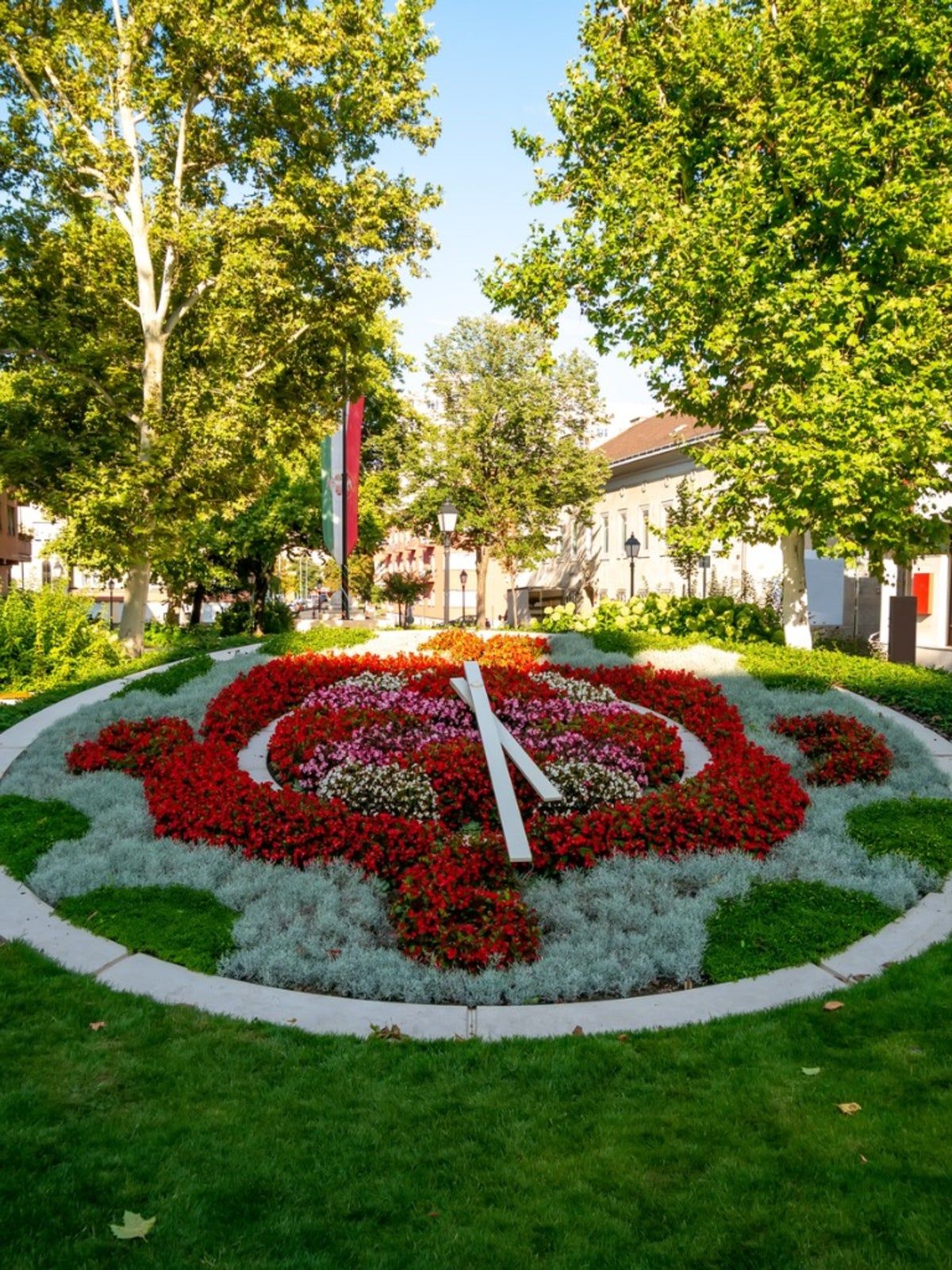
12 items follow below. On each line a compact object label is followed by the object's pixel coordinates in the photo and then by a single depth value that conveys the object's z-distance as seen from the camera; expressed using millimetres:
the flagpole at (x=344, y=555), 19469
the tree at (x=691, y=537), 17125
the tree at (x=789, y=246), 14953
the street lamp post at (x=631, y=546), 30547
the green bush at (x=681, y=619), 19125
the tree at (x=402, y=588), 43438
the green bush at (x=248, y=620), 30734
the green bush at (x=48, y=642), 15727
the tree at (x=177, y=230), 20203
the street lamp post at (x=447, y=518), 25672
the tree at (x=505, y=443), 36188
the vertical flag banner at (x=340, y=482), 19719
